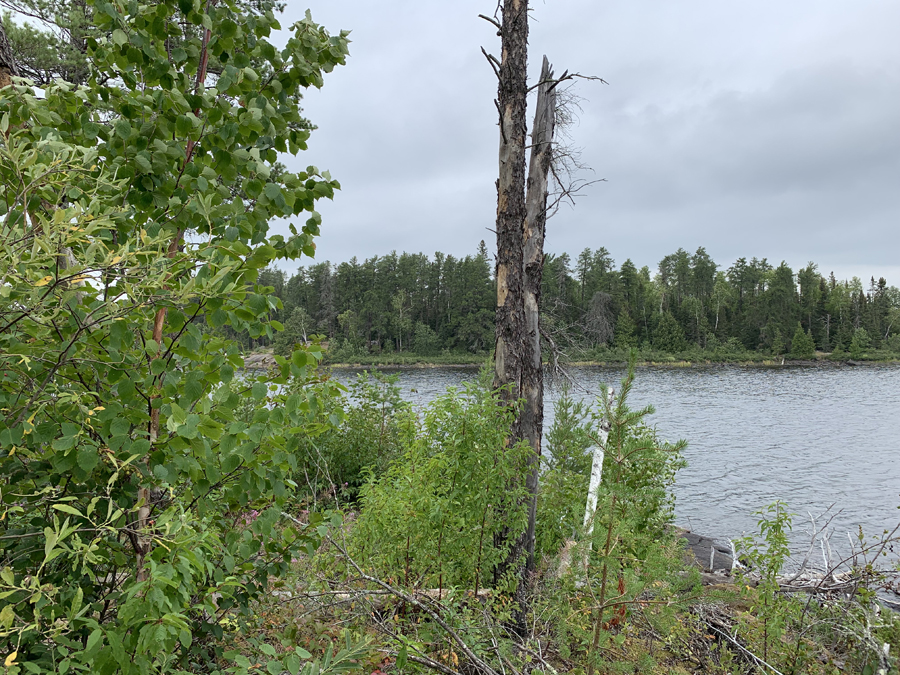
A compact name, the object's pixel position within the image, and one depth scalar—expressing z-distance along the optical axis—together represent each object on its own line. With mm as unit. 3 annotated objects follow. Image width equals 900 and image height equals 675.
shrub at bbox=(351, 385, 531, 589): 3756
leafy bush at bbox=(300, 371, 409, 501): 8531
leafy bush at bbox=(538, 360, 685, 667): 2596
